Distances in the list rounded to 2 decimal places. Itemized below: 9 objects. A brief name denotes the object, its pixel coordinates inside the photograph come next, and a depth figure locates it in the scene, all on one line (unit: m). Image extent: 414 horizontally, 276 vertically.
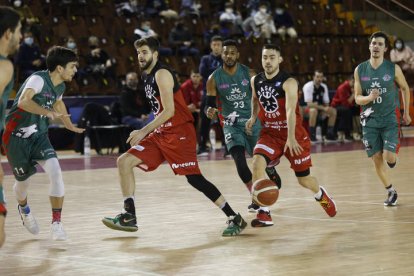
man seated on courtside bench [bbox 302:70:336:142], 20.86
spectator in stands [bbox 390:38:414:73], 24.55
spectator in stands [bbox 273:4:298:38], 24.87
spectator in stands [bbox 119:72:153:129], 18.58
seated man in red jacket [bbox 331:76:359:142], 21.64
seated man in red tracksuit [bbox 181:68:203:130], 19.03
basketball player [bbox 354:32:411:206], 10.07
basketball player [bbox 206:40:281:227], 9.98
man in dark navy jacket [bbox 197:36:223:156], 13.38
